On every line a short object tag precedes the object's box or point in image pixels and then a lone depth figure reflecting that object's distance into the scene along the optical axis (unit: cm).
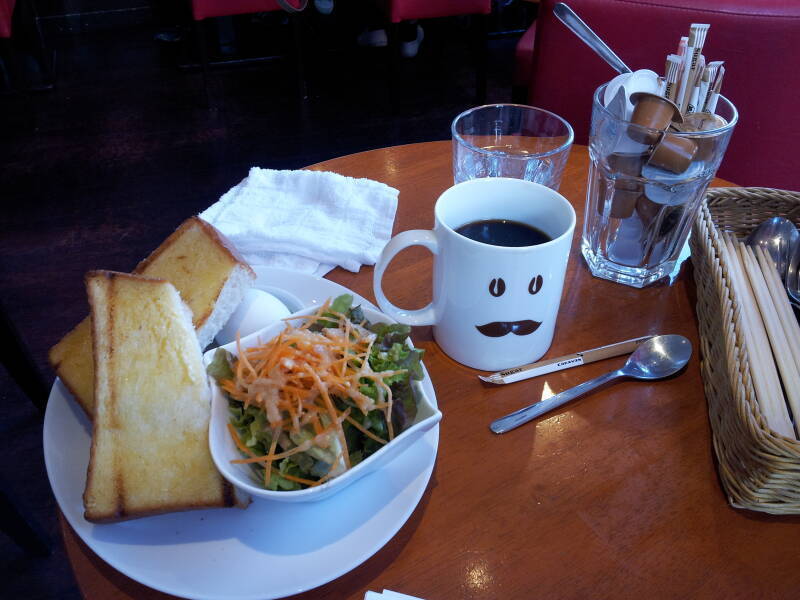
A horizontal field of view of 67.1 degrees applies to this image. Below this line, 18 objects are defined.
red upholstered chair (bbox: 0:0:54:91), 294
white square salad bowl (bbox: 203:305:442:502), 52
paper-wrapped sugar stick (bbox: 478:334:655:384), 71
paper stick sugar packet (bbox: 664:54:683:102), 75
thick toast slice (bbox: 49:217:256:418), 68
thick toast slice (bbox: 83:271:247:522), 57
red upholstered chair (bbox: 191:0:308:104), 251
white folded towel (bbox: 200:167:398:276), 90
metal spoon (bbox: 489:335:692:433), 69
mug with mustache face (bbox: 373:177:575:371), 63
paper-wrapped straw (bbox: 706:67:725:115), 77
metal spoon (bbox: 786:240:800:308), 75
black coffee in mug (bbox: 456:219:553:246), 71
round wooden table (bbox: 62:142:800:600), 54
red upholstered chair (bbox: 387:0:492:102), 246
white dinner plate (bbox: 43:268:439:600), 52
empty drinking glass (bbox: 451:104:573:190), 92
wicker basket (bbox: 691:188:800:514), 53
